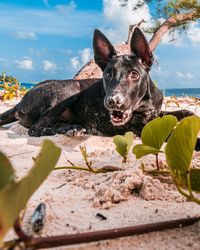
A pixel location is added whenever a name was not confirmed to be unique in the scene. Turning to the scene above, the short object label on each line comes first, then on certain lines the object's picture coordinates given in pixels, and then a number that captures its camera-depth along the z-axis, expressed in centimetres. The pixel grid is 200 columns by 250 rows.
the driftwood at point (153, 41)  152
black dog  63
